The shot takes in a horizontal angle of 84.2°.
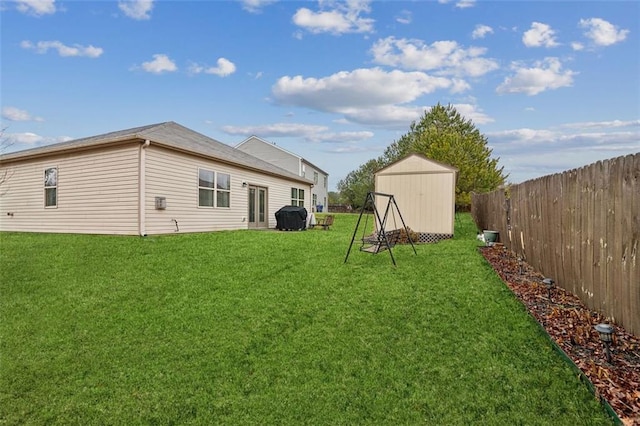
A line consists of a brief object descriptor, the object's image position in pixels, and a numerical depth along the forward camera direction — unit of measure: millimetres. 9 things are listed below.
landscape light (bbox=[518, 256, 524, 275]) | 5941
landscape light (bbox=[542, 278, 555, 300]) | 4402
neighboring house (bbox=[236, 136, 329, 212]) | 29234
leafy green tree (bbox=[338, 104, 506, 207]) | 25266
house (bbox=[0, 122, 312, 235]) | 9781
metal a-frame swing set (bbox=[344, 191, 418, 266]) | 6848
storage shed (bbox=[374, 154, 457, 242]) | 11469
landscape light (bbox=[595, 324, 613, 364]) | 2756
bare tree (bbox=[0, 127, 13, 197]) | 12766
